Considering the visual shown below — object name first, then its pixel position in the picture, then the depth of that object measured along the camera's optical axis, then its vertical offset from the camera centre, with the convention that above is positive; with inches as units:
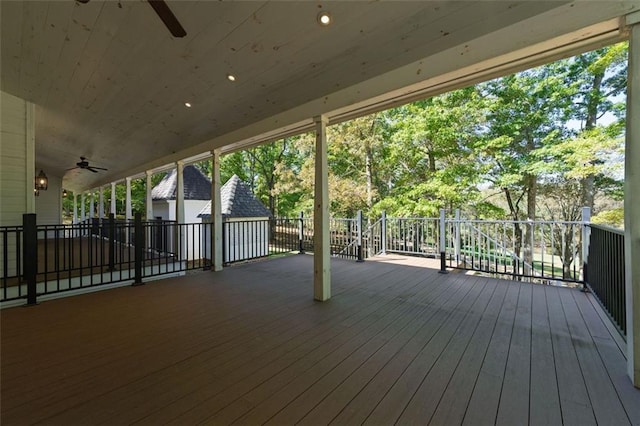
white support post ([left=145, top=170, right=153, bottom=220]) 317.4 +17.3
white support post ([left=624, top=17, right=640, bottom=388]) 70.4 +4.6
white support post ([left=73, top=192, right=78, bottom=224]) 612.7 -2.6
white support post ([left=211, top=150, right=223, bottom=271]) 218.1 -7.8
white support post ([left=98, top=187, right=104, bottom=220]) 492.6 +21.1
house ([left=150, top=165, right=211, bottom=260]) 482.3 +31.6
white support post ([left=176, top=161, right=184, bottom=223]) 259.8 +15.8
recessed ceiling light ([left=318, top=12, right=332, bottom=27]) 90.2 +66.6
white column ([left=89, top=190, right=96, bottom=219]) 556.2 +10.4
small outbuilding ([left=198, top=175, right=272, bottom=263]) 433.7 +12.3
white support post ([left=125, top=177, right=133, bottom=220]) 378.6 +18.4
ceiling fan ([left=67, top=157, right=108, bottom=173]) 288.0 +52.9
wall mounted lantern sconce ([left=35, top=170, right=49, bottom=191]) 300.9 +36.2
